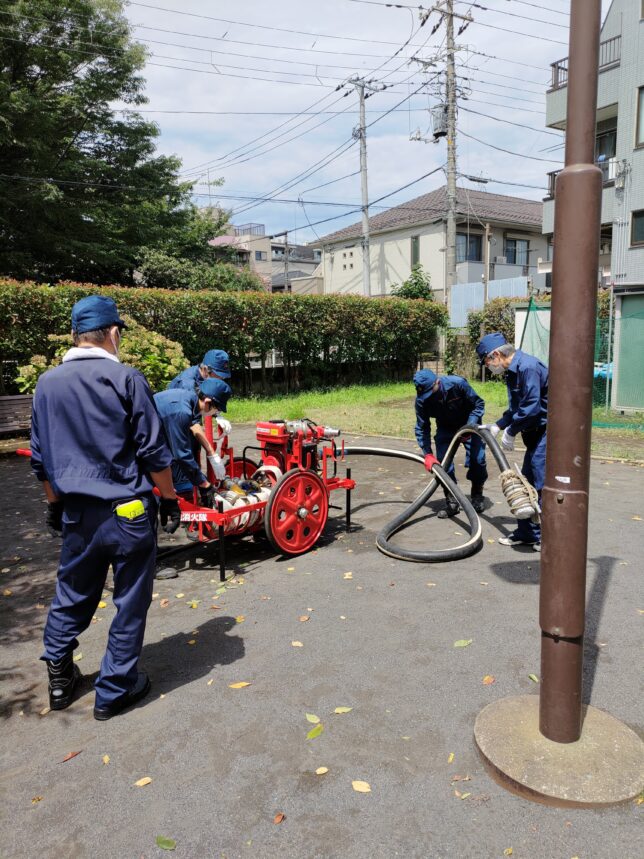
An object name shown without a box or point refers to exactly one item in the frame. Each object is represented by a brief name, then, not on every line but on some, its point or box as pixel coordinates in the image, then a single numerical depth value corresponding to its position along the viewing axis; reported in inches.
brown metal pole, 95.1
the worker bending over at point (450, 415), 256.1
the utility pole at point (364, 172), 1050.7
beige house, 1169.4
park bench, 480.1
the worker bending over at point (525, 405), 203.9
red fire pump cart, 199.0
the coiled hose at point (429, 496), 205.6
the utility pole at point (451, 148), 863.7
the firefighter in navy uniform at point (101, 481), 117.6
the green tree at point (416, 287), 1065.5
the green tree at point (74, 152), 774.5
